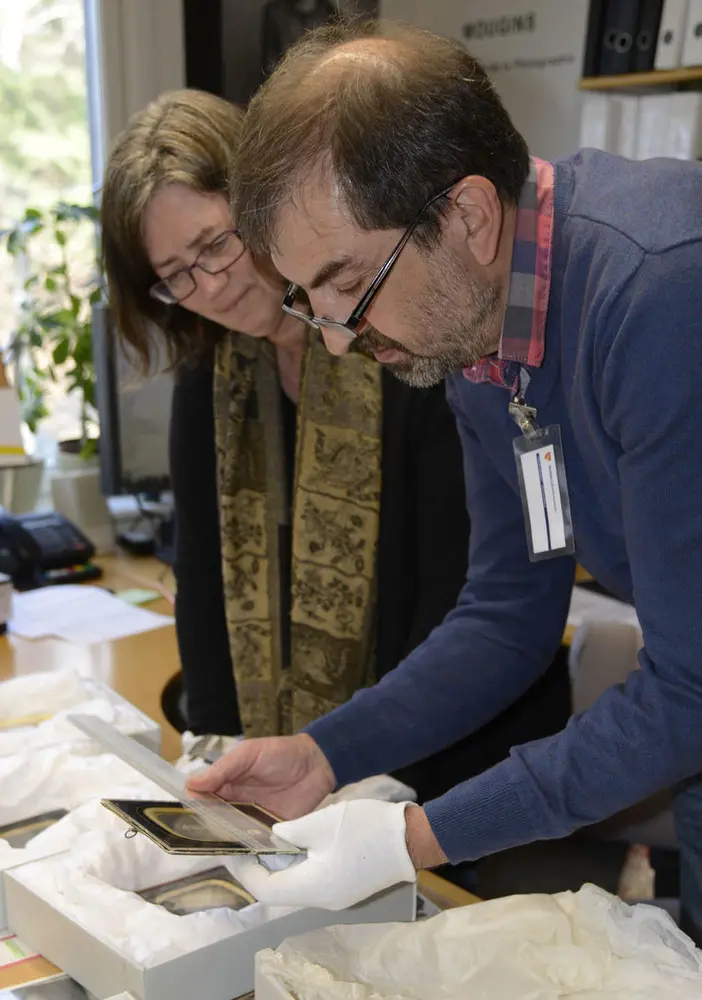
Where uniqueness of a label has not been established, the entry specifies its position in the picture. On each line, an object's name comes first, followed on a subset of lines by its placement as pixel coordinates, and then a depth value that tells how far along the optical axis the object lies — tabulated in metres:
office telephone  2.23
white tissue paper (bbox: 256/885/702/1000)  0.81
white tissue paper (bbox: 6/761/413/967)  0.87
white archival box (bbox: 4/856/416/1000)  0.84
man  0.80
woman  1.38
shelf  2.38
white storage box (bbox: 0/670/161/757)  1.26
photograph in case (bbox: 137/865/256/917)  0.94
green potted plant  2.57
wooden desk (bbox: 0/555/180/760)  1.69
